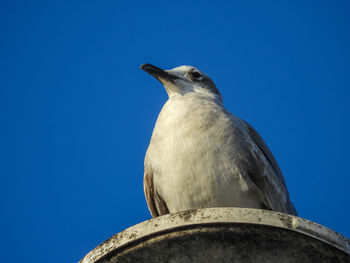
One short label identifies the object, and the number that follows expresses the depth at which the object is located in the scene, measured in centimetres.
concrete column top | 810
